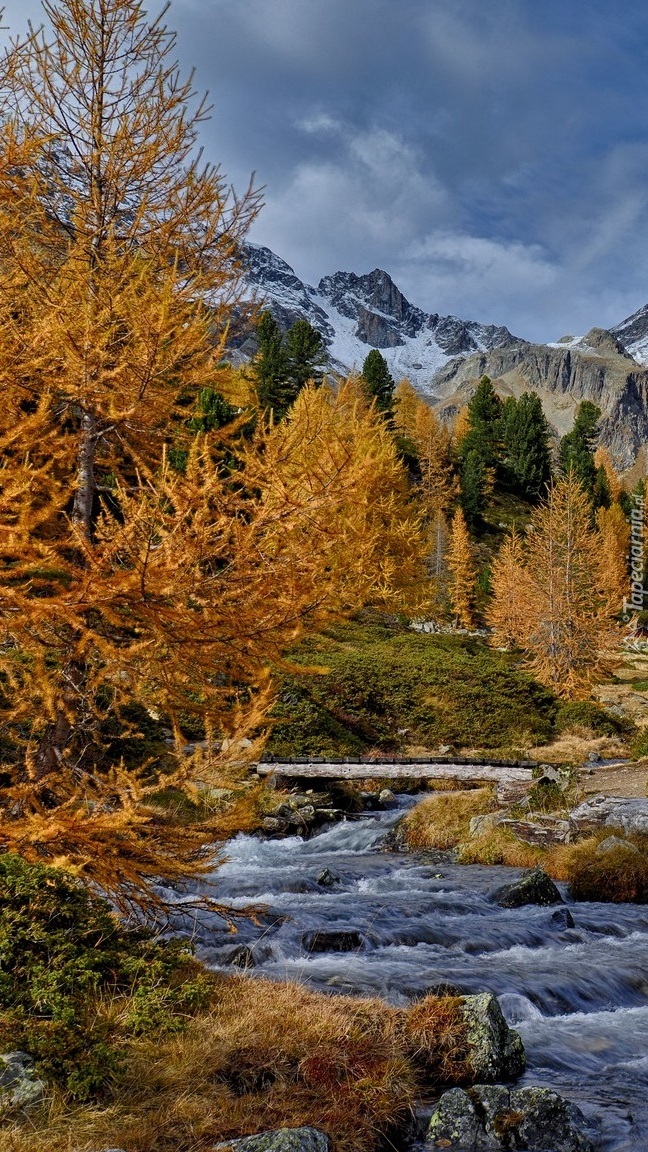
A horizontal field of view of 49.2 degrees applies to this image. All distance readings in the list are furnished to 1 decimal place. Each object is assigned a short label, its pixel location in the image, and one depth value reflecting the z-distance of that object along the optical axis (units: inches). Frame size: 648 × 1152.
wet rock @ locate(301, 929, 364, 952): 320.5
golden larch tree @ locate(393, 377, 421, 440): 2502.5
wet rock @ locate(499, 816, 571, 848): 517.0
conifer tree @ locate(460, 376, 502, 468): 2714.1
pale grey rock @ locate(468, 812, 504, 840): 553.0
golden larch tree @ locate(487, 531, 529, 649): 1173.1
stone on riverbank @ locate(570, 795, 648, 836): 492.7
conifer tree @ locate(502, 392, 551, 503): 2805.1
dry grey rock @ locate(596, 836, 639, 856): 462.3
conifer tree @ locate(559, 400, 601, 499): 2728.8
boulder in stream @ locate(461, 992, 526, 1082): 211.2
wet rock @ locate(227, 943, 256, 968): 286.9
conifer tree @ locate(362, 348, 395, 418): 2440.5
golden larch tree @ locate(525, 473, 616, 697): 1055.0
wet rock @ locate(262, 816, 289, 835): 588.7
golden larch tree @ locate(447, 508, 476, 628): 1859.0
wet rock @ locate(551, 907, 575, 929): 374.3
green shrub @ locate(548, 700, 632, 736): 917.2
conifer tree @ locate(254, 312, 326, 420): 2075.5
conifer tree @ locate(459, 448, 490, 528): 2361.0
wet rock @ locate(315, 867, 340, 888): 442.6
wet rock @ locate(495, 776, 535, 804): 609.3
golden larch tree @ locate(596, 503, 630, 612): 2205.1
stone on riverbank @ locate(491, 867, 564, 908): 410.6
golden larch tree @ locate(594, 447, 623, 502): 3232.3
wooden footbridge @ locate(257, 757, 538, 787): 673.6
